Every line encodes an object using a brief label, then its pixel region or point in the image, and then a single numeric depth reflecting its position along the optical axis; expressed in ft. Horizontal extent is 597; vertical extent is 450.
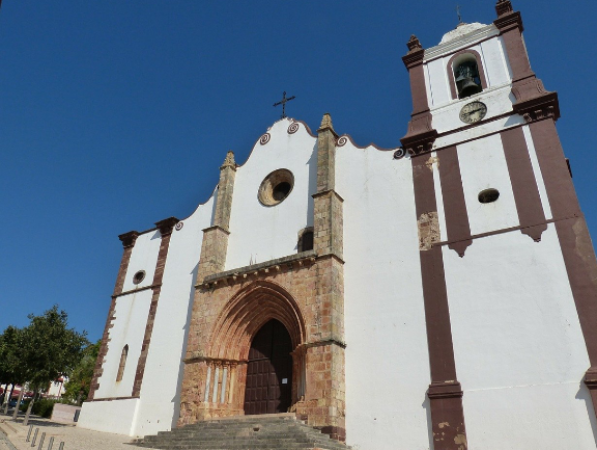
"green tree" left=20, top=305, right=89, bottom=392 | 54.03
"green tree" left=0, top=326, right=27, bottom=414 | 53.36
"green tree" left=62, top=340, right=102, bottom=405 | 125.15
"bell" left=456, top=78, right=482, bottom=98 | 51.21
